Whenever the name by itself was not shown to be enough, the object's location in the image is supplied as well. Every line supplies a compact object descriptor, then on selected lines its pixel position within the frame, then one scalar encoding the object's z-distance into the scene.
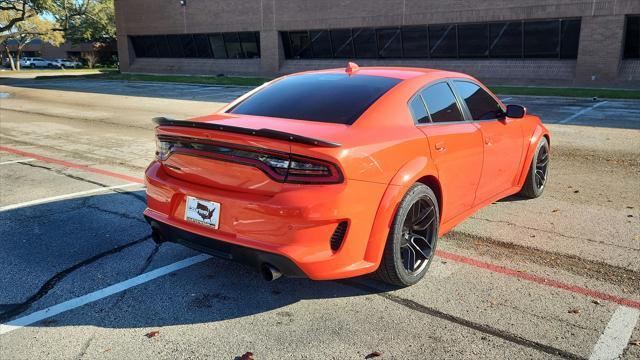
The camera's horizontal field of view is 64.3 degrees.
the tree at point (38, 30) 60.88
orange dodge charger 3.08
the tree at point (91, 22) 58.69
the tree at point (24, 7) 50.09
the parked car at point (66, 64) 70.71
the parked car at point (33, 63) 73.56
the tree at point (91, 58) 67.24
